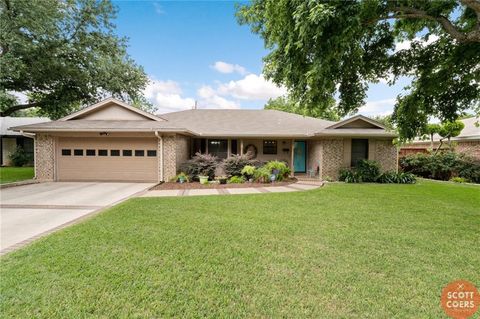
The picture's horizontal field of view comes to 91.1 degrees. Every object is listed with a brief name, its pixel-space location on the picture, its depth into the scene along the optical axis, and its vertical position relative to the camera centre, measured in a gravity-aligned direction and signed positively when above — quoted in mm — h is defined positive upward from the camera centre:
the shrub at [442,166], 13875 -671
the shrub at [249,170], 12054 -795
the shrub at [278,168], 12414 -735
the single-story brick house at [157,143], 11953 +683
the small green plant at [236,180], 11917 -1291
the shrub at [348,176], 12602 -1147
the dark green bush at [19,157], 19906 -225
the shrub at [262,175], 11875 -1042
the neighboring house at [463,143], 14836 +858
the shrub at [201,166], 12172 -601
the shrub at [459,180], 13594 -1445
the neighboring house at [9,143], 20297 +1009
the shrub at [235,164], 12562 -507
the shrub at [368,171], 12758 -884
